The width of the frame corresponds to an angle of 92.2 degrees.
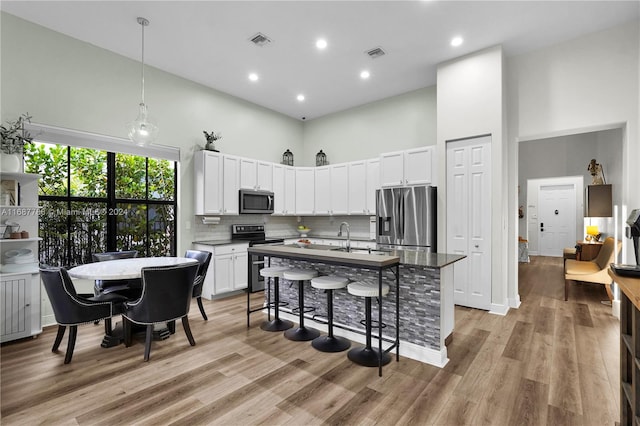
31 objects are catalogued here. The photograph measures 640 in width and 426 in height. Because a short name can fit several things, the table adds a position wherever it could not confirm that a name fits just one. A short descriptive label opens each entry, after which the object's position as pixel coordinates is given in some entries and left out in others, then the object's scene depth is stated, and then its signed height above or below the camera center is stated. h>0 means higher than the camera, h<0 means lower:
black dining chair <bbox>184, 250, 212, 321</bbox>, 3.67 -0.72
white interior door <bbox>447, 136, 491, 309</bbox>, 4.04 -0.04
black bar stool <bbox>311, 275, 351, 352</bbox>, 2.89 -1.11
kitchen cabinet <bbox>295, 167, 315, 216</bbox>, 6.25 +0.45
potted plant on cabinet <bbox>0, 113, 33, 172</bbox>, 3.14 +0.72
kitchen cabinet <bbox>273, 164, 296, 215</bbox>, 5.89 +0.47
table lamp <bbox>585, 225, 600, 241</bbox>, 5.82 -0.36
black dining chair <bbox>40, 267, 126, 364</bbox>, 2.65 -0.81
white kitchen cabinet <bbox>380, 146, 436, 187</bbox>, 4.57 +0.72
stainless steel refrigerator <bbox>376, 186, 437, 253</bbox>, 4.37 -0.06
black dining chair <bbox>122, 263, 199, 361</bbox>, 2.73 -0.77
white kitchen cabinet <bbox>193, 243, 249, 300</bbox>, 4.66 -0.87
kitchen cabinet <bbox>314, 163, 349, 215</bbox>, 5.85 +0.47
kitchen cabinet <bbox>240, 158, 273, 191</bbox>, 5.32 +0.71
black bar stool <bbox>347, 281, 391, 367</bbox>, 2.62 -1.08
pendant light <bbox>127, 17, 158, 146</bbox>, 3.29 +0.91
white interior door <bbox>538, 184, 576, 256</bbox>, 8.91 -0.12
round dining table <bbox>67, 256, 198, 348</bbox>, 2.73 -0.53
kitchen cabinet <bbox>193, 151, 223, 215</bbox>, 4.80 +0.51
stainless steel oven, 5.06 -0.45
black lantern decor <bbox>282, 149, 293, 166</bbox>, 6.40 +1.16
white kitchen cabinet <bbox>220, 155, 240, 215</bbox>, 5.04 +0.50
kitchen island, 2.65 -0.77
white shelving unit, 3.07 -0.64
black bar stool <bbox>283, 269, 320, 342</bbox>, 3.18 -1.08
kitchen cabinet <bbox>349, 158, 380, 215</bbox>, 5.43 +0.51
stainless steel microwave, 5.27 +0.22
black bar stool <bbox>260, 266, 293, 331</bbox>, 3.45 -1.10
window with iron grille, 3.73 +0.16
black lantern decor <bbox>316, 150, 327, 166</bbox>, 6.47 +1.17
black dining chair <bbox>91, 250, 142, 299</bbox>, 3.37 -0.82
